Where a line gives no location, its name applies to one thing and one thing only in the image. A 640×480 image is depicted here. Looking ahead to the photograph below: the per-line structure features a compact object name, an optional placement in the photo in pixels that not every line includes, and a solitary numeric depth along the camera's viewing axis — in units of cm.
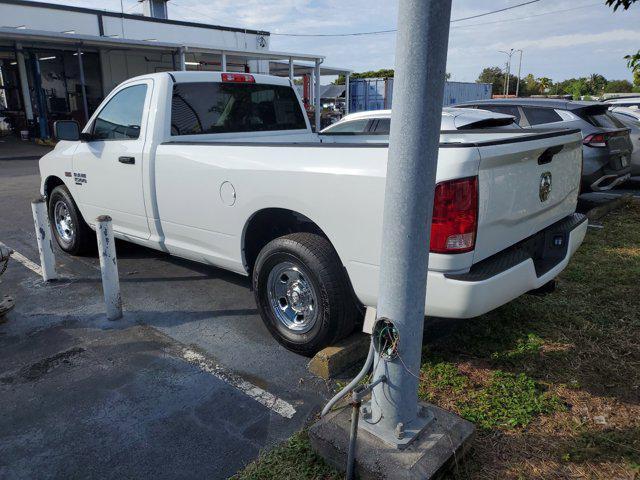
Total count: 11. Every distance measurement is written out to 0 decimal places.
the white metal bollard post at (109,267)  426
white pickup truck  285
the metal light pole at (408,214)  208
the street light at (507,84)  7425
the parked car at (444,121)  643
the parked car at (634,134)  1010
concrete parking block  340
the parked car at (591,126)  768
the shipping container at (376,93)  2884
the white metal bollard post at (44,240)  491
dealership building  2089
